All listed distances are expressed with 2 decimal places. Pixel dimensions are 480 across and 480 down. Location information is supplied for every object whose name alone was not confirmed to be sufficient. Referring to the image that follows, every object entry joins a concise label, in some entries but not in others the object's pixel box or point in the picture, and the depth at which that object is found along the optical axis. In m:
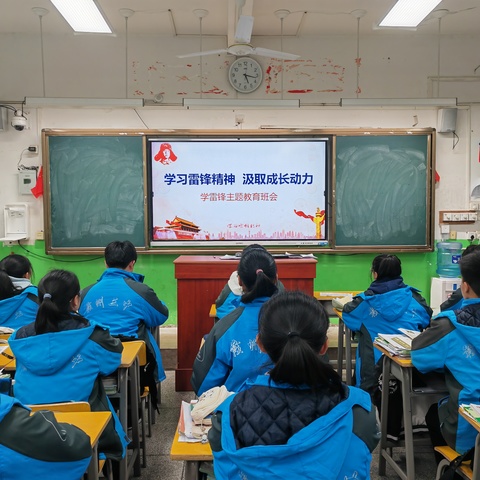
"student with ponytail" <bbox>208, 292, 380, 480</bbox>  1.08
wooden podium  3.75
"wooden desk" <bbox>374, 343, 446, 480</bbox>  2.34
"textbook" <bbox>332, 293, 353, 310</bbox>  3.56
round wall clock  5.32
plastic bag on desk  1.61
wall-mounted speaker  5.36
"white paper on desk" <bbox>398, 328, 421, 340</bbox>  2.65
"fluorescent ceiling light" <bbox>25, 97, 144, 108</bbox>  4.44
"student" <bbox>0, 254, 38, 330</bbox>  2.81
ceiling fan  3.55
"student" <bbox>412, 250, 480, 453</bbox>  1.97
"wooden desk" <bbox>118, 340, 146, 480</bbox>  2.30
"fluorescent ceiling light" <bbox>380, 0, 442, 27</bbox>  4.05
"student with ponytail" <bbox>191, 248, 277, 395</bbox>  1.96
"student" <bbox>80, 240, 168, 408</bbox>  2.83
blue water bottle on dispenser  5.41
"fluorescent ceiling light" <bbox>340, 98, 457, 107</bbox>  4.52
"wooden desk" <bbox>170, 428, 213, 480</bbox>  1.46
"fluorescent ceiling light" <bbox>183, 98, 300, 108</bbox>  4.48
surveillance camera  5.18
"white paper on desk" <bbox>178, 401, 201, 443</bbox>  1.55
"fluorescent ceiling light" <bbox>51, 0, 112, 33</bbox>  4.02
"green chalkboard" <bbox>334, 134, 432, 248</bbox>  5.38
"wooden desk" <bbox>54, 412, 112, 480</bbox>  1.60
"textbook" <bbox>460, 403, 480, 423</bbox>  1.71
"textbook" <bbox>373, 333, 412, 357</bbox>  2.36
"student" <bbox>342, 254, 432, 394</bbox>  2.92
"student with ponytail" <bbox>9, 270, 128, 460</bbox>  1.82
